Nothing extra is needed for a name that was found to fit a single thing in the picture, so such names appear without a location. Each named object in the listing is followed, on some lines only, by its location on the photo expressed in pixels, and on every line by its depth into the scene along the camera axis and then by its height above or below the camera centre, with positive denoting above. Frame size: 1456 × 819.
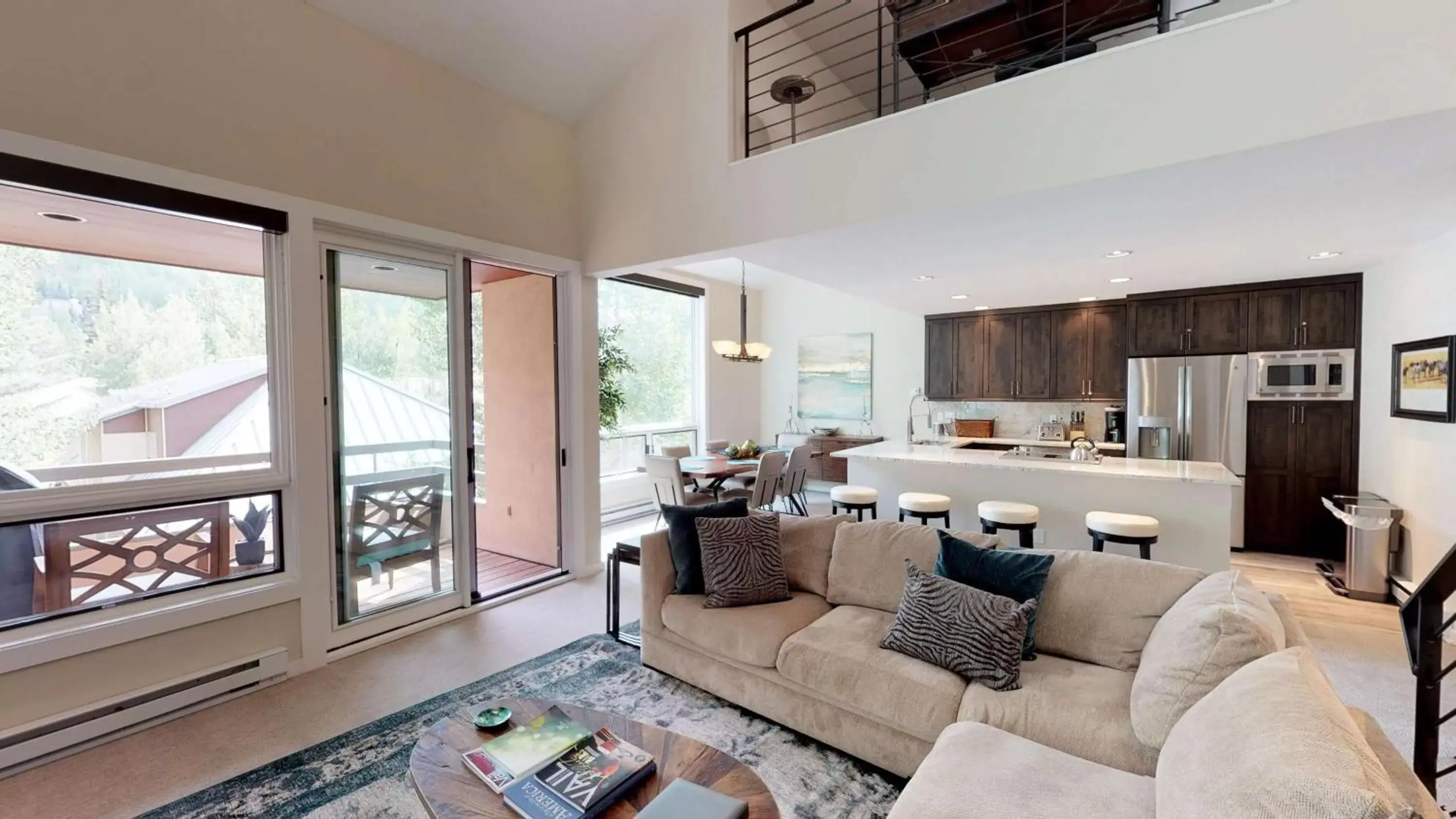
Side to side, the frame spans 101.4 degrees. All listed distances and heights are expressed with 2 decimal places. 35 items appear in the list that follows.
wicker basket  7.19 -0.45
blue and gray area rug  2.13 -1.46
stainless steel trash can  4.04 -1.08
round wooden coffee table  1.54 -1.06
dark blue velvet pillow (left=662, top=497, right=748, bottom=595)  3.03 -0.76
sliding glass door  3.48 -0.25
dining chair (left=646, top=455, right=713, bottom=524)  5.14 -0.79
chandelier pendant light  6.38 +0.48
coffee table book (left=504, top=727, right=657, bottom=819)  1.52 -1.04
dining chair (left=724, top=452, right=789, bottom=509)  5.37 -0.81
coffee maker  6.23 -0.37
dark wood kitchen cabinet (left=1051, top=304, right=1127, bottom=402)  6.17 +0.40
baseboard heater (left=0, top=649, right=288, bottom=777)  2.38 -1.38
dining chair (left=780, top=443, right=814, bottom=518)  5.81 -0.79
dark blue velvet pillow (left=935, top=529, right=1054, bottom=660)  2.32 -0.72
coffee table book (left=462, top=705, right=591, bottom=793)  1.65 -1.04
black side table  3.46 -1.09
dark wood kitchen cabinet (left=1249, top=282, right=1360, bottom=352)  4.89 +0.60
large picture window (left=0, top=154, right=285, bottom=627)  2.51 +0.03
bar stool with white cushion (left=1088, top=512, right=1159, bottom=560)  3.47 -0.82
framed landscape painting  8.14 +0.23
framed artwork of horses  3.47 +0.05
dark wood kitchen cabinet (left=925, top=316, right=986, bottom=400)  7.07 +0.40
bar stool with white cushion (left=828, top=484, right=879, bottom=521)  4.53 -0.81
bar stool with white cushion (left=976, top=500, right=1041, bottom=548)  3.86 -0.82
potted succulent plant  3.09 -0.73
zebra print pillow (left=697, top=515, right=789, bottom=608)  2.88 -0.84
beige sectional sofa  1.56 -1.03
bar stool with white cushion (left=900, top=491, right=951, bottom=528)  4.24 -0.82
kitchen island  3.73 -0.69
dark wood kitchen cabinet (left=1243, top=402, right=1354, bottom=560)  4.95 -0.72
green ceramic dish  1.89 -1.04
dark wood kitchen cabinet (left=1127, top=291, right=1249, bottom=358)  5.32 +0.61
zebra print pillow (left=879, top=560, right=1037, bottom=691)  2.12 -0.89
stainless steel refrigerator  5.28 -0.18
